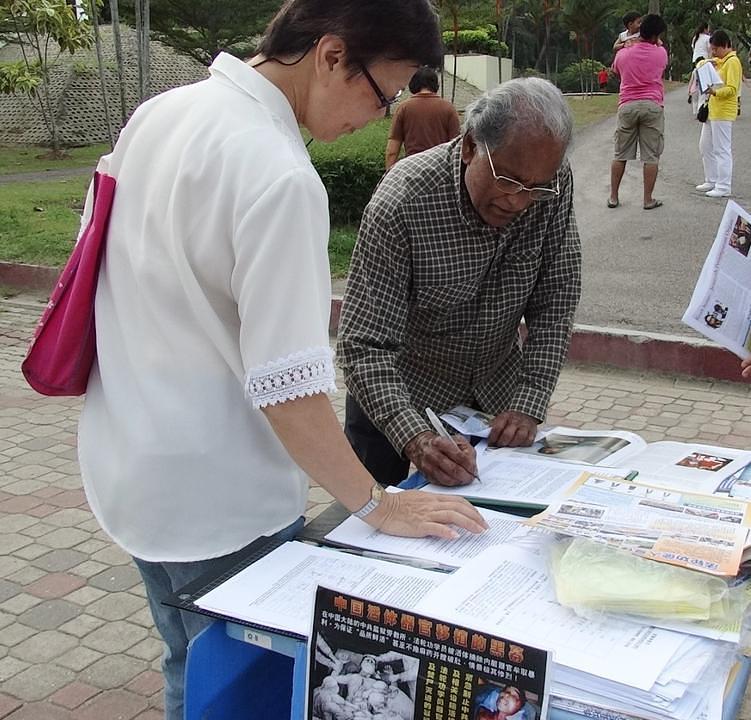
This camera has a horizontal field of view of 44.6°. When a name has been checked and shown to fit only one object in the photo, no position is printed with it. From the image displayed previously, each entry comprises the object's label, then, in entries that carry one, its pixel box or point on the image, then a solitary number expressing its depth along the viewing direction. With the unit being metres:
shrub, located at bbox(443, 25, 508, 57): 29.32
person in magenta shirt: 8.14
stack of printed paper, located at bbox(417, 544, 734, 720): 1.15
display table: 1.31
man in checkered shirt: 1.91
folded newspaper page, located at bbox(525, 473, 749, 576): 1.46
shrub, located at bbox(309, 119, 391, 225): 8.72
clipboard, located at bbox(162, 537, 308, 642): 1.37
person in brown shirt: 7.34
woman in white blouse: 1.30
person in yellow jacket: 8.59
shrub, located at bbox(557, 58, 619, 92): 30.67
